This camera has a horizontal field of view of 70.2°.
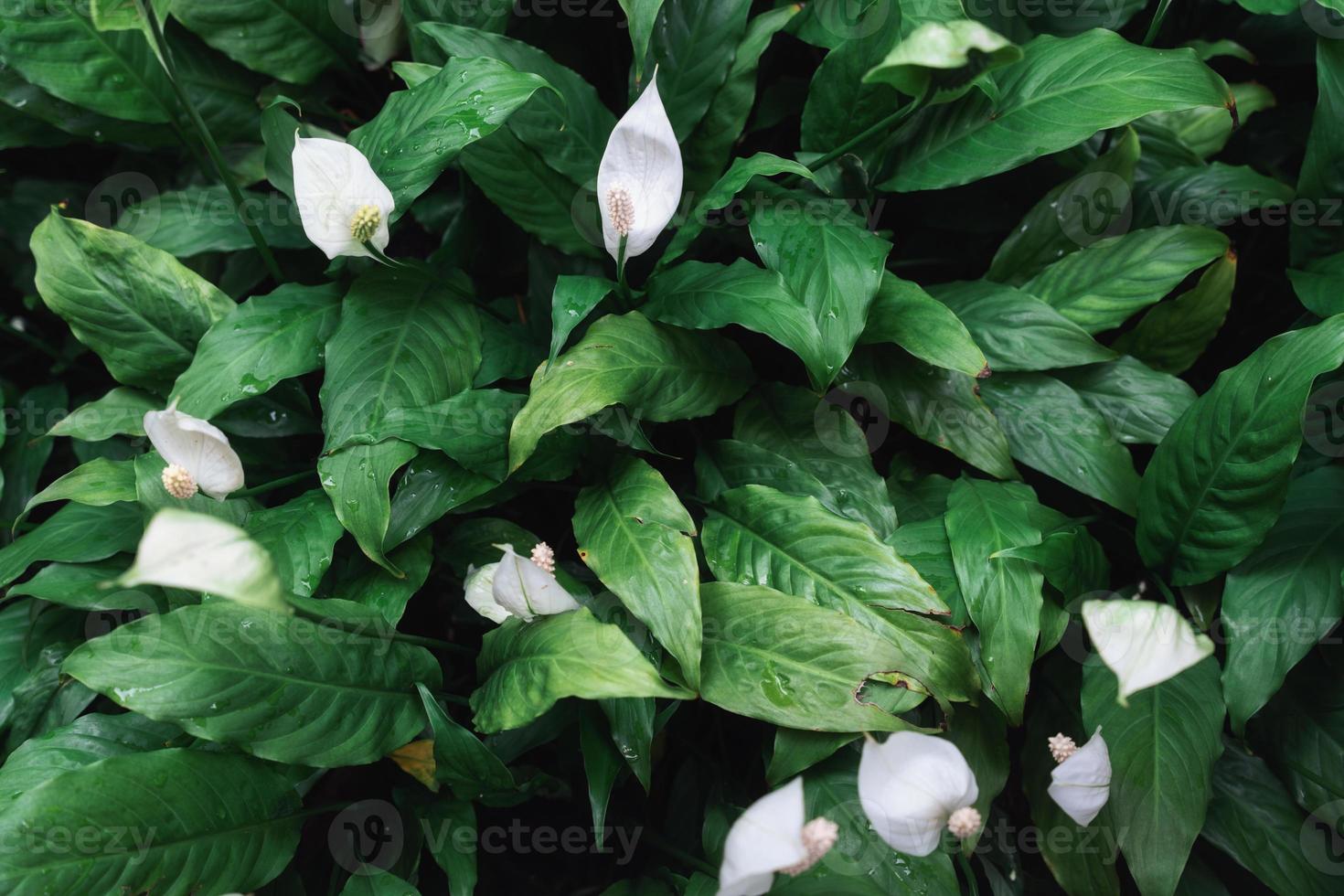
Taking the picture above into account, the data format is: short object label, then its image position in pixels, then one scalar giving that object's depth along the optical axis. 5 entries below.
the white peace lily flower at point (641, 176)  1.00
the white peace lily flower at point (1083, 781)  0.89
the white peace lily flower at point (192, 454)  0.91
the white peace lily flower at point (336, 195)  0.99
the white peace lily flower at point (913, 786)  0.81
